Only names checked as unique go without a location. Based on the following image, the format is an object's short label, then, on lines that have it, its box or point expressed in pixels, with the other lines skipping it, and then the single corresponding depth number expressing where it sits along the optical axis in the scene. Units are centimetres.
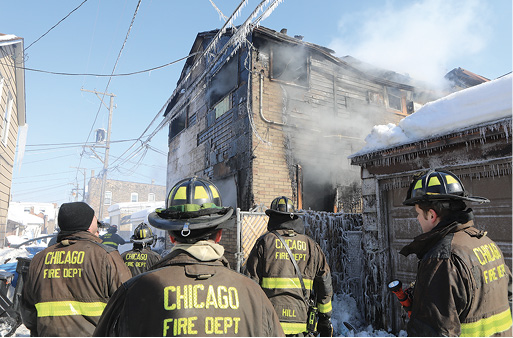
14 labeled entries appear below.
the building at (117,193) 5141
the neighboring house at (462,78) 1535
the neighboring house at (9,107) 1093
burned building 949
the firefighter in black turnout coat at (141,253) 495
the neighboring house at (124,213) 3656
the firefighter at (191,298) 138
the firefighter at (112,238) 877
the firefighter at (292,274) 367
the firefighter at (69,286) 273
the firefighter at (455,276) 182
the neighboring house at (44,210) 5159
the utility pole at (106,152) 2602
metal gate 747
